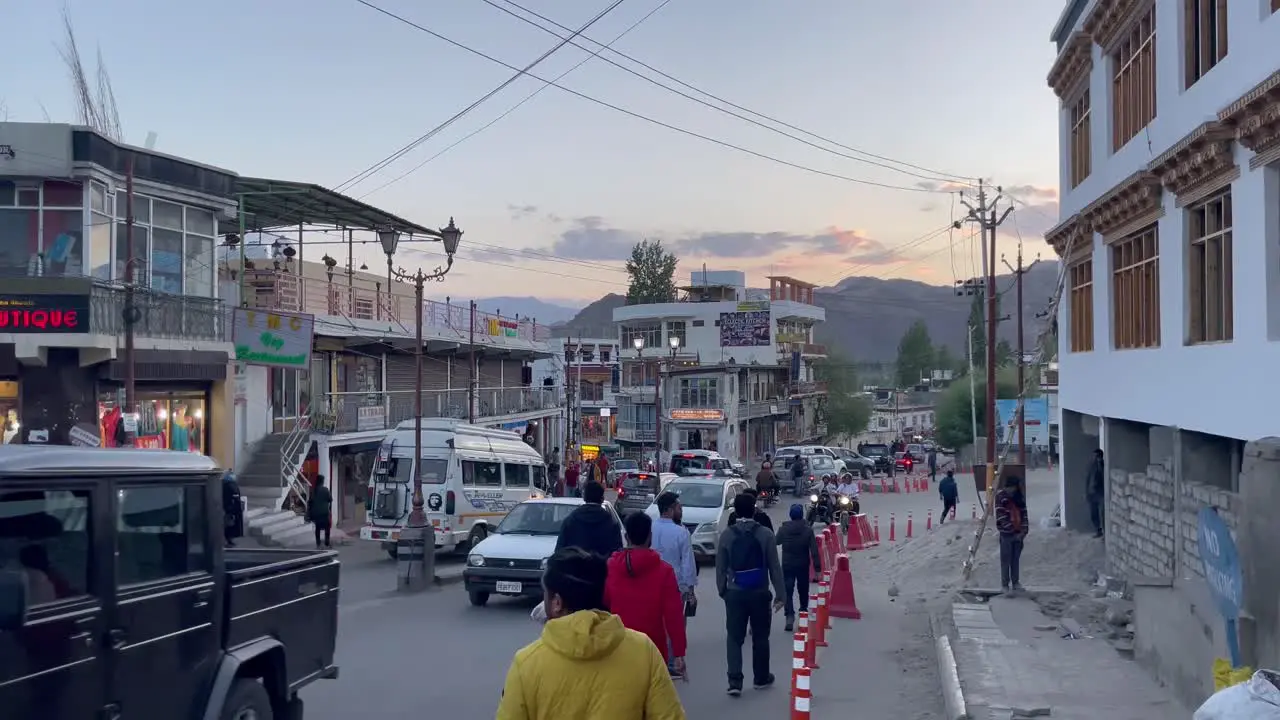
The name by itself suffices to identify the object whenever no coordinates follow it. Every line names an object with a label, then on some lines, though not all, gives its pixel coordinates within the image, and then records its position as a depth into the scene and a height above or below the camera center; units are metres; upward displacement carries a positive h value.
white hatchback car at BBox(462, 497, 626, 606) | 15.82 -2.64
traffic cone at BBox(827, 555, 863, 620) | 16.25 -3.26
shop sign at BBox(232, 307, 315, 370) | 26.89 +0.99
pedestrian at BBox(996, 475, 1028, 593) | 16.66 -2.30
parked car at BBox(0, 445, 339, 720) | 5.16 -1.19
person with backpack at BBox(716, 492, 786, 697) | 10.34 -1.91
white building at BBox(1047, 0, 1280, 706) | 10.54 +1.26
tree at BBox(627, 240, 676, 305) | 106.94 +9.93
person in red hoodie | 8.07 -1.58
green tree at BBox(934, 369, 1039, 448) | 75.81 -2.42
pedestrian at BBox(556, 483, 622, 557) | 10.55 -1.47
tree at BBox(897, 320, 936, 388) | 148.62 +2.53
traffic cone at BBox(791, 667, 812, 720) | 8.12 -2.39
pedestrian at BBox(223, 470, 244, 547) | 17.98 -2.13
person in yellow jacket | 3.95 -1.07
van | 22.78 -2.28
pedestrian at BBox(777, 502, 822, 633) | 13.77 -2.14
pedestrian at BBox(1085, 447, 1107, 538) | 20.32 -2.04
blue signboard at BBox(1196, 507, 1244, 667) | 8.35 -1.55
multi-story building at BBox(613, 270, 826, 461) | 72.50 +0.51
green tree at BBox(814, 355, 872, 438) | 93.06 -2.27
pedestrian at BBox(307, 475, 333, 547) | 24.48 -2.90
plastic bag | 4.73 -1.42
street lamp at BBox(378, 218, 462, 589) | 18.69 -2.50
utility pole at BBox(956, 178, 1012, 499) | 30.50 +1.84
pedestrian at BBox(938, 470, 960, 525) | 32.03 -3.38
